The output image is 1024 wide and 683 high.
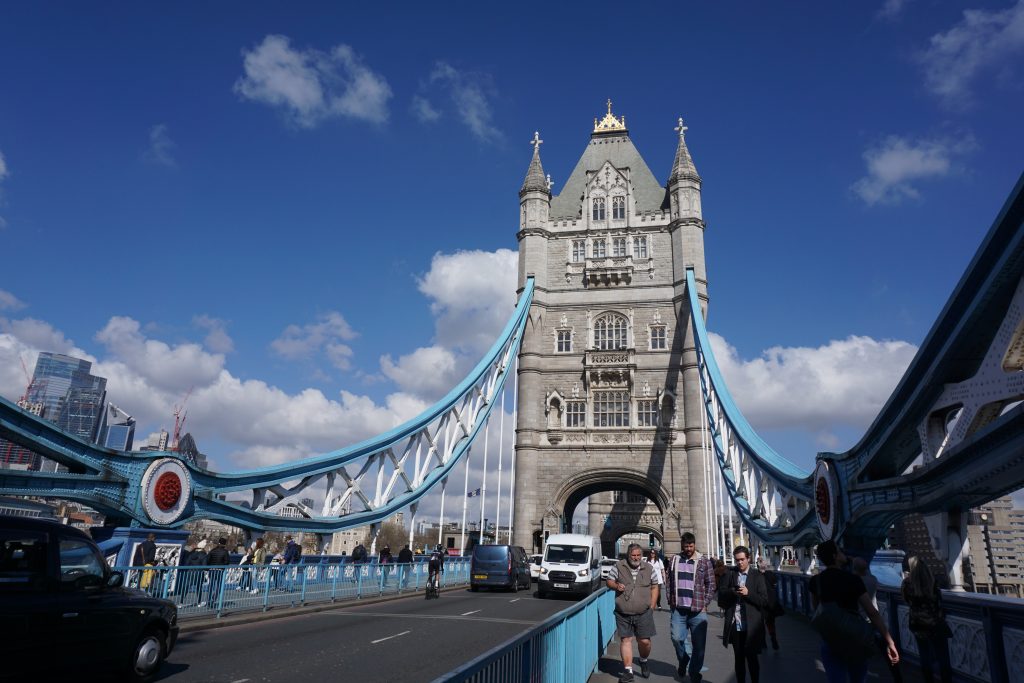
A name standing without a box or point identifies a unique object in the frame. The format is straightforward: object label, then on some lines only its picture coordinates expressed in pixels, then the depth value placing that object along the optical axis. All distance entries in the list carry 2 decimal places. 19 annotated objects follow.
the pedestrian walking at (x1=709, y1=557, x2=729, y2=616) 7.86
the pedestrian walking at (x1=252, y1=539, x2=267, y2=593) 15.22
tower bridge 8.90
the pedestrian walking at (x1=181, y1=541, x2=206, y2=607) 11.26
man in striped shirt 7.43
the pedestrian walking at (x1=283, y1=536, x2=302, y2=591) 16.38
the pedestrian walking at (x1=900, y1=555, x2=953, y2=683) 6.83
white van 19.14
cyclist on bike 17.98
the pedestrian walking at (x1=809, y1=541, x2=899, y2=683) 5.12
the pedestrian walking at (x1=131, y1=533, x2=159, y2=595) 11.34
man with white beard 7.65
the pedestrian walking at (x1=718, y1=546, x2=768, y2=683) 7.16
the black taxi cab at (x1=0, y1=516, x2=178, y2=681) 5.61
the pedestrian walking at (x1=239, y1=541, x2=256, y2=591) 12.71
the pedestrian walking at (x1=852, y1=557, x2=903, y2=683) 7.39
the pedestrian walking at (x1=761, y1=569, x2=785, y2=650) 7.40
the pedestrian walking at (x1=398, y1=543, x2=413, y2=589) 19.53
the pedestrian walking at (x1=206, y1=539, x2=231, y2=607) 11.89
